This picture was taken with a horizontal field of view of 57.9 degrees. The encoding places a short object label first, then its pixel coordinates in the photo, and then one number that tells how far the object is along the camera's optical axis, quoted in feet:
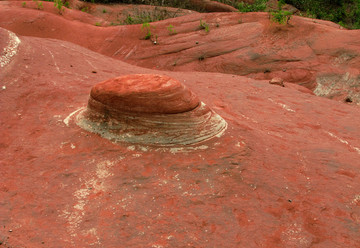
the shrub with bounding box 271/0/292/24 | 28.81
